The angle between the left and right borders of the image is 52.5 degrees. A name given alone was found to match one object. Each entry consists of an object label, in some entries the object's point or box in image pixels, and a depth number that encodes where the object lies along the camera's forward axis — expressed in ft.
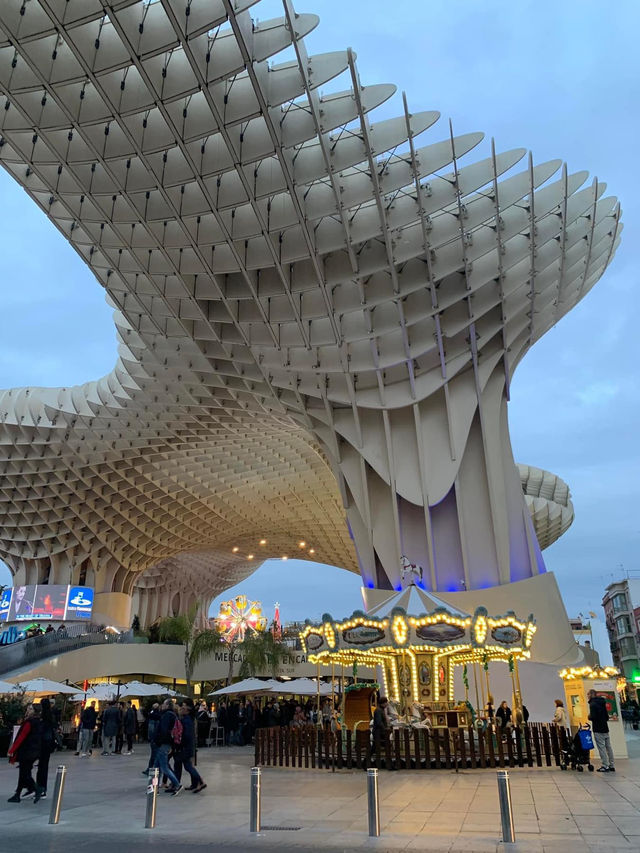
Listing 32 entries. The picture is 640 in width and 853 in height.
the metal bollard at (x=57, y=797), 32.07
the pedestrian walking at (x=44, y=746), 38.65
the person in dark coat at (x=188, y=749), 41.81
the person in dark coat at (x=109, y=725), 81.71
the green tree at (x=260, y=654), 148.97
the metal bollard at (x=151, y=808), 30.60
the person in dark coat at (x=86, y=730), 79.56
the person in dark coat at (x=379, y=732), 52.95
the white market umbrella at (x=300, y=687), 107.34
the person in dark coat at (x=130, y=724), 86.74
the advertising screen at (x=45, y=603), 176.76
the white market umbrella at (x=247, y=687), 106.32
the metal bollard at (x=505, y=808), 25.23
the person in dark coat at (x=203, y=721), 90.22
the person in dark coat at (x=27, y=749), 37.14
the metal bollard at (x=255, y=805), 29.19
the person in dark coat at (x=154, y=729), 42.32
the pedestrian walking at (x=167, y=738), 40.37
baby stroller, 49.34
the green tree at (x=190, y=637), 150.10
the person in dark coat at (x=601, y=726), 47.50
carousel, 59.47
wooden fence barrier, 52.24
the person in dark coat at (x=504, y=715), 65.15
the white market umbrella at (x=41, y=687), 88.02
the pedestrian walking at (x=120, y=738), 87.51
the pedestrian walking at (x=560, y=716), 60.03
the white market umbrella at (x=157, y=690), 107.04
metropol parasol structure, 53.78
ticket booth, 61.21
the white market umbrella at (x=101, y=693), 103.07
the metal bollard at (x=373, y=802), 27.37
